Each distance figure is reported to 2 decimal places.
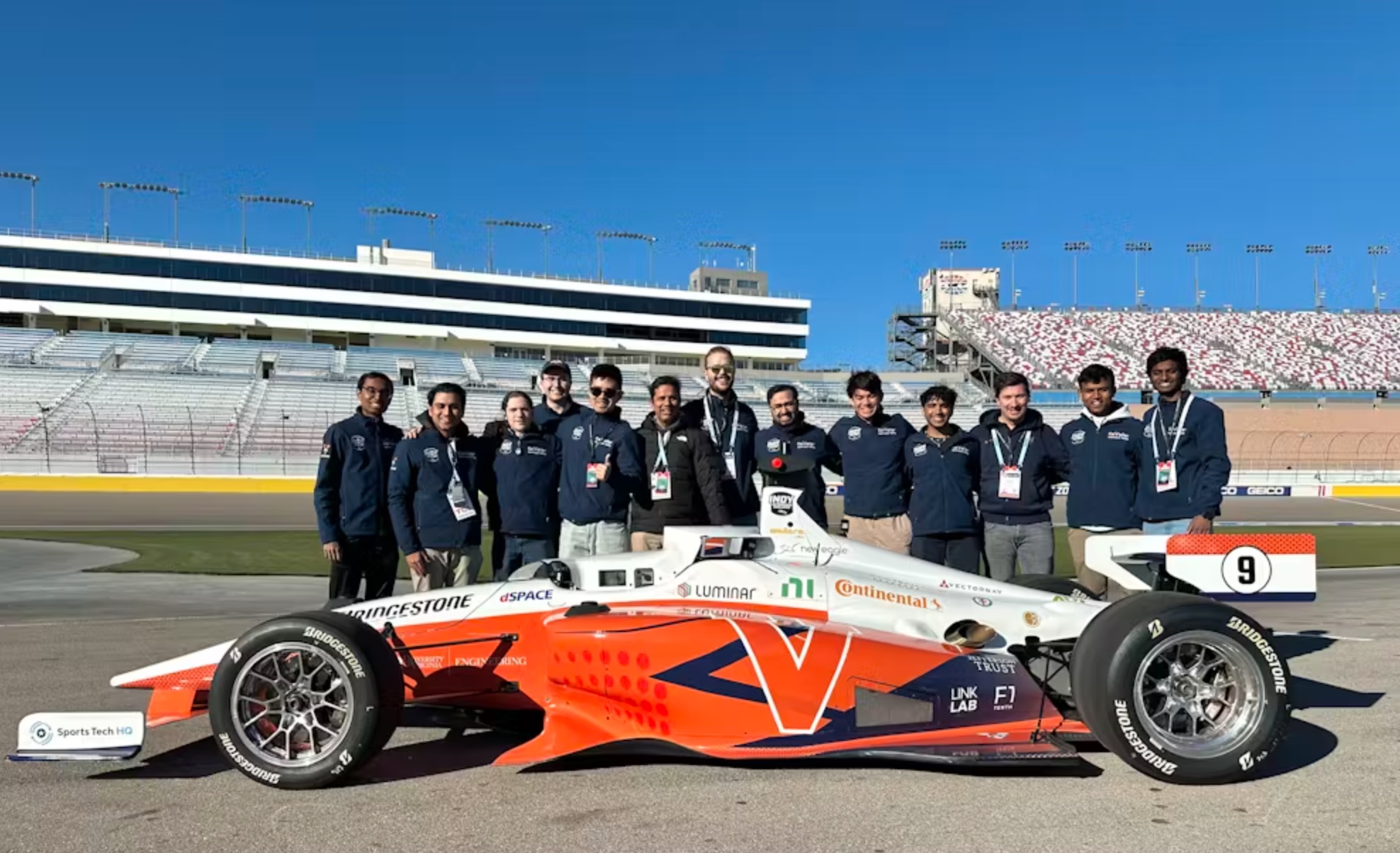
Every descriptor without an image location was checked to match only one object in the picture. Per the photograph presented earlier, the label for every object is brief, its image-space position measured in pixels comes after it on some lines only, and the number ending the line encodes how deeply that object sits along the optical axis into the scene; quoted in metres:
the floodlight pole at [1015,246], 85.44
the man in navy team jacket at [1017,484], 6.63
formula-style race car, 4.21
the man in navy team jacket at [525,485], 6.69
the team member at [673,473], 6.41
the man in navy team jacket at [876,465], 7.01
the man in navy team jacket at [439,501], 6.33
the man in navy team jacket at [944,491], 6.71
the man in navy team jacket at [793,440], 7.02
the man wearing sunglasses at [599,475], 6.55
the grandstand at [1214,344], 62.34
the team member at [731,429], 7.01
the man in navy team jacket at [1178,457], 6.25
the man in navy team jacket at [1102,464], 6.47
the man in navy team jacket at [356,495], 6.41
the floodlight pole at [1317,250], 86.25
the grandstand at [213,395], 34.47
